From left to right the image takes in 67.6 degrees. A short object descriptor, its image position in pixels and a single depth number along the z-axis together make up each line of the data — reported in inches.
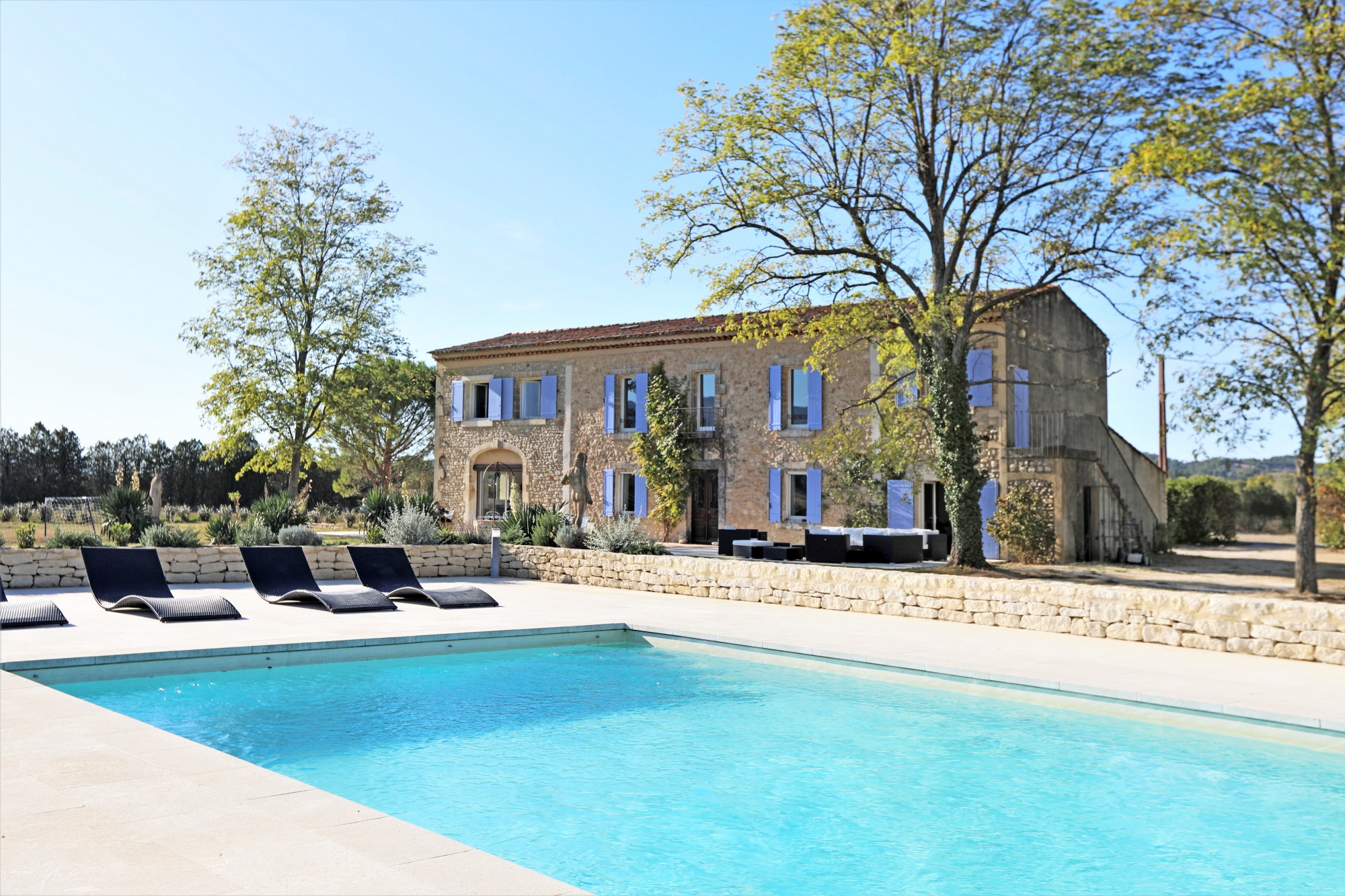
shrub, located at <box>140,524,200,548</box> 537.3
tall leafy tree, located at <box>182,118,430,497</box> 826.8
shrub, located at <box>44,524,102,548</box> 520.7
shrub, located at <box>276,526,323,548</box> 588.1
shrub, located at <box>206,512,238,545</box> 584.4
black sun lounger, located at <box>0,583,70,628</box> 336.8
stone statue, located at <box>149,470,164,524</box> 660.7
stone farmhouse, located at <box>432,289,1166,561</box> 743.1
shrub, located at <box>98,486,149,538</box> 612.1
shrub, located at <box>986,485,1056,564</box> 709.3
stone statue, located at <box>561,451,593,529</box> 647.8
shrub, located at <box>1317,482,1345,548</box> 933.8
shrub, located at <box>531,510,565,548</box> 608.7
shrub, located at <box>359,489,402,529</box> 694.5
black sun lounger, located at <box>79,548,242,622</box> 374.6
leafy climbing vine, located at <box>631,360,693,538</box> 895.7
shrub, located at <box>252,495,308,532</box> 616.1
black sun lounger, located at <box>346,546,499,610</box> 434.3
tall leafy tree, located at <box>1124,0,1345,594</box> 504.7
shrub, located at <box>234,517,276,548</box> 573.3
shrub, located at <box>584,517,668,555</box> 577.3
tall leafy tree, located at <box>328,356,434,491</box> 901.2
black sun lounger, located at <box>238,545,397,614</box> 414.0
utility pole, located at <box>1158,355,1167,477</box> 1032.2
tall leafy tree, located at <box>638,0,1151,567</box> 590.6
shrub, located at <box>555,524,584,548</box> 598.2
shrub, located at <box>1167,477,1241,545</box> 995.9
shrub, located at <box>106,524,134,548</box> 569.3
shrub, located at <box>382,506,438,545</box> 596.1
